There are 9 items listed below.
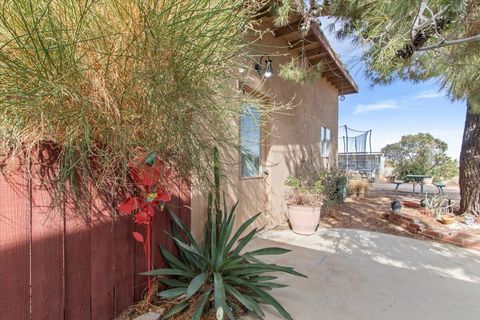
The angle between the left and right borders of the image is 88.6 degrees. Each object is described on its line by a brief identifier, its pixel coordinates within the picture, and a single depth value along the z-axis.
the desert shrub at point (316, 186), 4.48
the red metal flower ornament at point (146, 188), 1.44
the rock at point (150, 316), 1.74
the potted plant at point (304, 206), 4.24
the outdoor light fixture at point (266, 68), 3.54
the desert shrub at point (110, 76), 1.00
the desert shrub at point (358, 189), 8.83
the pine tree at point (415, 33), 2.14
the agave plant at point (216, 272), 1.84
